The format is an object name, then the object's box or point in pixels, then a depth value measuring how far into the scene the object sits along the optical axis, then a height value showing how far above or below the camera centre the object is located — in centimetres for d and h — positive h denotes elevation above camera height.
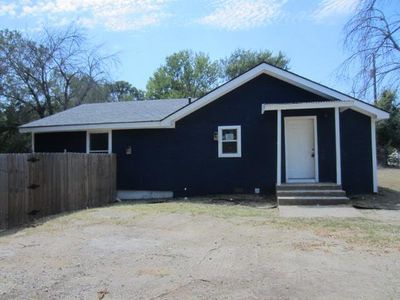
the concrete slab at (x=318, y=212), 941 -135
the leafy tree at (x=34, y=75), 3016 +675
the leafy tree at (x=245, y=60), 4819 +1218
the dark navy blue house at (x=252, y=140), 1324 +64
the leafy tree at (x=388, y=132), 3088 +200
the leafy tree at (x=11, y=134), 2920 +198
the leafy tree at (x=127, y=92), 5831 +1062
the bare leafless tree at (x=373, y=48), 1490 +442
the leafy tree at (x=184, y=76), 5155 +1091
